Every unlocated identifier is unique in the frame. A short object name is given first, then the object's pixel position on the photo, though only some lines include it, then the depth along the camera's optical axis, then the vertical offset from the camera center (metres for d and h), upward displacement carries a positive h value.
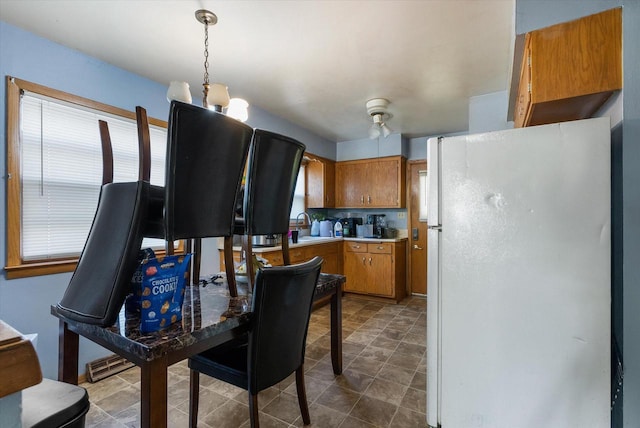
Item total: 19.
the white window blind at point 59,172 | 2.03 +0.31
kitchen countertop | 3.22 -0.36
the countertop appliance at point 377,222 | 4.83 -0.13
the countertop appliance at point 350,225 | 4.82 -0.18
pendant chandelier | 1.77 +0.74
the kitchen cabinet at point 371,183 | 4.54 +0.49
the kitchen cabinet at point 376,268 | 4.23 -0.78
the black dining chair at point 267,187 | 1.50 +0.14
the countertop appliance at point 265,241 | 3.32 -0.30
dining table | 0.93 -0.43
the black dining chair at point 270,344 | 1.32 -0.62
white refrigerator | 1.04 -0.24
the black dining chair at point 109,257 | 1.03 -0.15
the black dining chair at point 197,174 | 1.15 +0.17
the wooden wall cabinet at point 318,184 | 4.72 +0.48
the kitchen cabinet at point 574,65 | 1.16 +0.62
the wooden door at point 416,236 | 4.64 -0.34
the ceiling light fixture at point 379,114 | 3.17 +1.11
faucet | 4.56 -0.04
